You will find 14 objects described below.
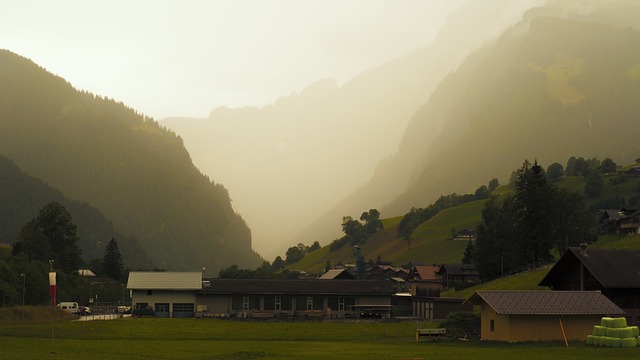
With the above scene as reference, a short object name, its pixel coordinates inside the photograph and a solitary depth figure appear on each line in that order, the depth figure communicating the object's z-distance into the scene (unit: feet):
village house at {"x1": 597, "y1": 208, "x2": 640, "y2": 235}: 539.29
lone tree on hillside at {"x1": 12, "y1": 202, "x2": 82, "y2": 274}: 503.61
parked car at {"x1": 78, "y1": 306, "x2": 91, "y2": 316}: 372.79
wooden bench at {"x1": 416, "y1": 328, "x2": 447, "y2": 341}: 206.39
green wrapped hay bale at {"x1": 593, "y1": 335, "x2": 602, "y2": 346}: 179.83
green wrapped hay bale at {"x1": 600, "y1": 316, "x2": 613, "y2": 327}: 177.38
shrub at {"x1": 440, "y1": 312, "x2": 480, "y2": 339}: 207.95
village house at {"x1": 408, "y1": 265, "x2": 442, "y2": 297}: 503.61
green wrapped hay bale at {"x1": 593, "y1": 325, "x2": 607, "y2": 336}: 178.60
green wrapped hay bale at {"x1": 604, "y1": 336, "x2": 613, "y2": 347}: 175.83
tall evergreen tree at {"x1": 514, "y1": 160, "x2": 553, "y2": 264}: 387.55
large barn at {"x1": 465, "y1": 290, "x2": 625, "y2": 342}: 193.57
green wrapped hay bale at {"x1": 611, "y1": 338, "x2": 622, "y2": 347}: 174.04
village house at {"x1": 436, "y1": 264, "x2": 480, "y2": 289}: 508.94
